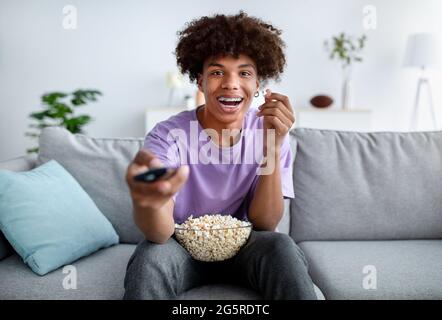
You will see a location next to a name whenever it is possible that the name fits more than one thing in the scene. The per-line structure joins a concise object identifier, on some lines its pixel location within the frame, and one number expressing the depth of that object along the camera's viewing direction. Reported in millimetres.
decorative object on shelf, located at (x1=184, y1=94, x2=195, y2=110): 4371
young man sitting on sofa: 1212
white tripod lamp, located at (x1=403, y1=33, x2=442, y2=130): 4277
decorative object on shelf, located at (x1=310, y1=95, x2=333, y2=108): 4477
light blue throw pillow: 1480
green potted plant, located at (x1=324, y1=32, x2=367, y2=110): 4461
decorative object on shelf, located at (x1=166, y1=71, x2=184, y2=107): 4371
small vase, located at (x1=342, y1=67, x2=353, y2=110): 4453
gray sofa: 1787
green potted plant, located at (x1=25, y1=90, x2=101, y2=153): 3484
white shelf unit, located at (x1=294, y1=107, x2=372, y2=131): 4266
